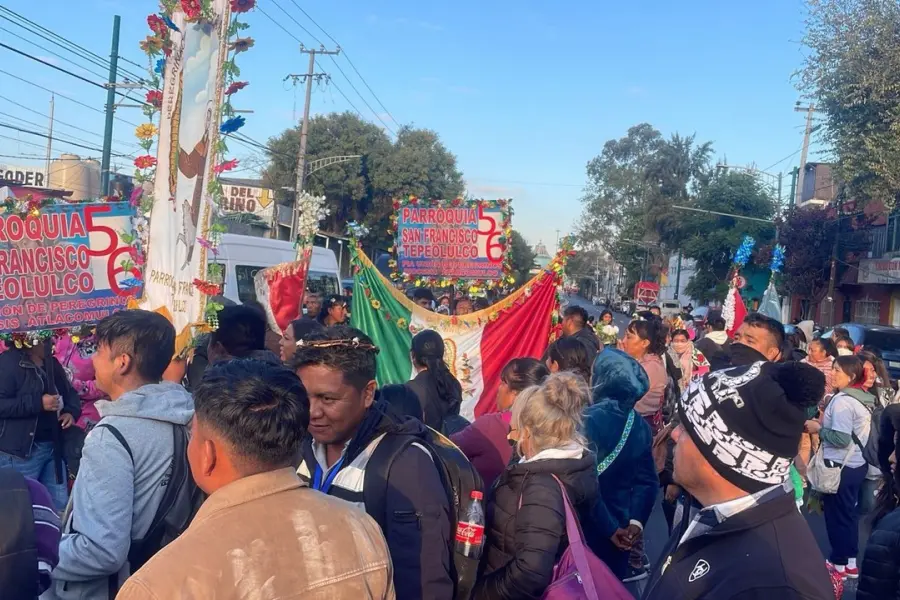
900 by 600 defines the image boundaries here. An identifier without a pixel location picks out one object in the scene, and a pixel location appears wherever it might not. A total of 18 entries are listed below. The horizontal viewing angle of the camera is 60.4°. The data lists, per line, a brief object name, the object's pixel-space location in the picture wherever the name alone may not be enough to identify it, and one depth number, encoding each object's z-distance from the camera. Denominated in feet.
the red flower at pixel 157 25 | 13.78
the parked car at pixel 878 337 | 51.55
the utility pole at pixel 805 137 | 98.59
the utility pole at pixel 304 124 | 81.74
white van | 43.32
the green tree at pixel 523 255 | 183.52
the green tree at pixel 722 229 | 123.34
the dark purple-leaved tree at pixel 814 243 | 95.35
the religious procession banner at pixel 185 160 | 13.93
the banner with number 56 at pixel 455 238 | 32.50
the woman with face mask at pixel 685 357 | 27.37
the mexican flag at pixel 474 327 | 28.12
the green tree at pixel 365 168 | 123.65
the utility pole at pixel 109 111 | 57.21
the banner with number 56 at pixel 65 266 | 15.05
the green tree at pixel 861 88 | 51.93
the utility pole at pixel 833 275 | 88.53
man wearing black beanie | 6.13
